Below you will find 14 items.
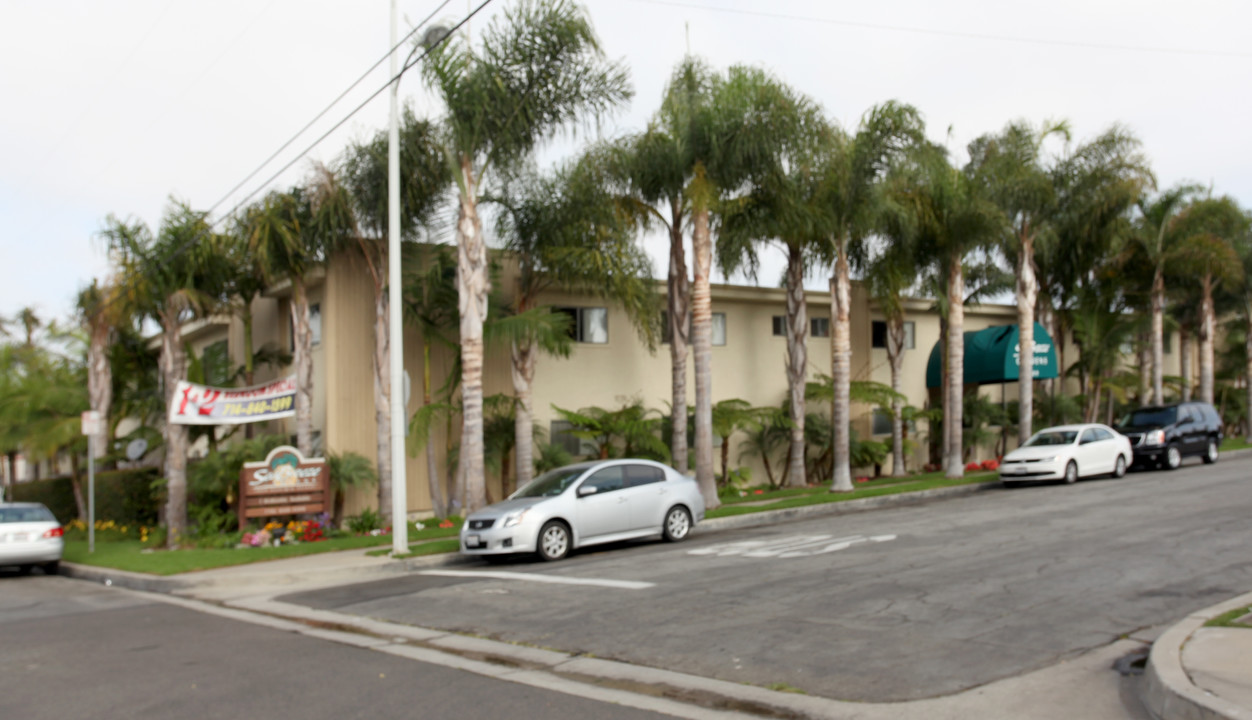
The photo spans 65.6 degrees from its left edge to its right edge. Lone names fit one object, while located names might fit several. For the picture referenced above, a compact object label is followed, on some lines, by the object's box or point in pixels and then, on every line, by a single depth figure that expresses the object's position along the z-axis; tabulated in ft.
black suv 82.12
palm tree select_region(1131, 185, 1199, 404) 101.81
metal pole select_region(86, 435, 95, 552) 61.36
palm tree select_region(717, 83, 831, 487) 63.57
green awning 98.84
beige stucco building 69.87
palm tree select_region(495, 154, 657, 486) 64.03
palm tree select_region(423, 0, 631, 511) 56.90
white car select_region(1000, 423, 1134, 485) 74.49
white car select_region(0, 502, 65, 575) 56.65
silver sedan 46.24
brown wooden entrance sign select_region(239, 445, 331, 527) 60.13
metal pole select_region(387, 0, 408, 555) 50.26
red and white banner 65.21
